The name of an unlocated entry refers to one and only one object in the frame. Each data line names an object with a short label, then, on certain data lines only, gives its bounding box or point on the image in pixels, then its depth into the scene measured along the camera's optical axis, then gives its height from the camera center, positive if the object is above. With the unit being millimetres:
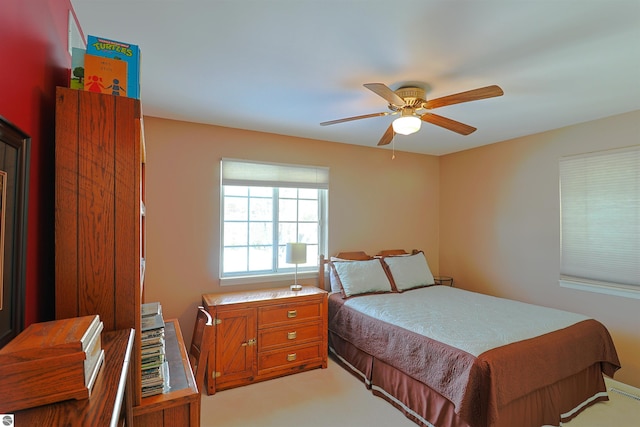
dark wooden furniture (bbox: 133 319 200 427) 1290 -785
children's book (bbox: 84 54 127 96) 1190 +544
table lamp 3164 -346
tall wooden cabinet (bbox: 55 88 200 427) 1074 +30
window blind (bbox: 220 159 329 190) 3273 +480
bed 1950 -970
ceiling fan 1829 +734
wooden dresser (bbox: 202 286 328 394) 2693 -1056
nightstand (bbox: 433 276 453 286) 4410 -855
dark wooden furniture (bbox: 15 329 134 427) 626 -401
